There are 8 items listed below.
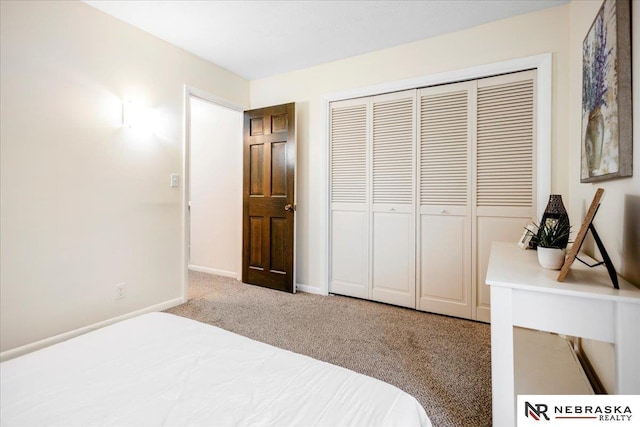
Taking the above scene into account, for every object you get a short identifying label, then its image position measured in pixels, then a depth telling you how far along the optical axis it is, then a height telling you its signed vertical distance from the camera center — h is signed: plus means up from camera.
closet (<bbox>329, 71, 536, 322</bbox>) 2.53 +0.19
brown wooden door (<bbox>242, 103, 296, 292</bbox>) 3.38 +0.13
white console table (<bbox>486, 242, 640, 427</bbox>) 1.00 -0.38
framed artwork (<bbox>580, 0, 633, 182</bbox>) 1.24 +0.53
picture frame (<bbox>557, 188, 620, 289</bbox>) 1.12 -0.13
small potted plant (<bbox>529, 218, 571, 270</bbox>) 1.33 -0.17
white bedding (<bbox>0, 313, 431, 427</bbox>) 0.73 -0.50
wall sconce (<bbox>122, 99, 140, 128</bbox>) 2.53 +0.79
